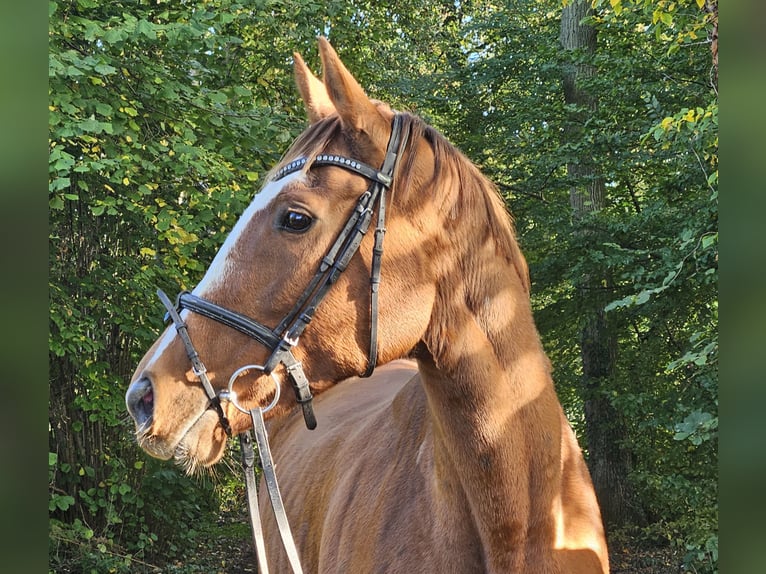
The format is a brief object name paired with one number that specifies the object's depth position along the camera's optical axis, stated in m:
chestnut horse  1.78
